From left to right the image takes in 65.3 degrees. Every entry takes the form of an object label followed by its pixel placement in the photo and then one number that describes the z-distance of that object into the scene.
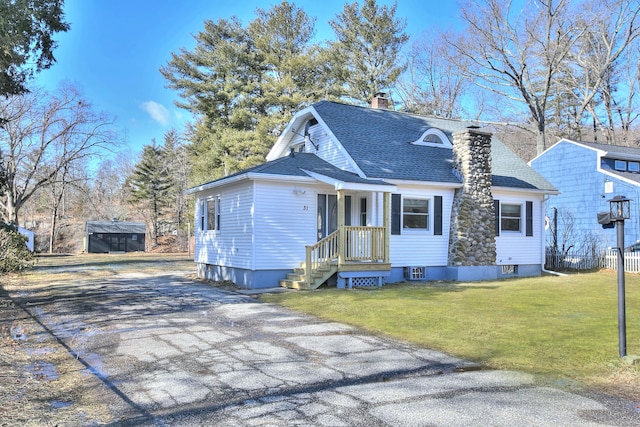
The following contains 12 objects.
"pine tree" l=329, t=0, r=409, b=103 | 33.22
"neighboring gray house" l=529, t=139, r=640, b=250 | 20.80
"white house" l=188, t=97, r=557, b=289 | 13.66
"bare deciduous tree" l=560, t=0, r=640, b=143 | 26.31
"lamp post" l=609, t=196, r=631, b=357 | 5.63
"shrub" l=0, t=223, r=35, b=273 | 16.64
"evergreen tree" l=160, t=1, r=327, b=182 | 30.30
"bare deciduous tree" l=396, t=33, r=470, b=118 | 33.47
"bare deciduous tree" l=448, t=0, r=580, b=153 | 24.48
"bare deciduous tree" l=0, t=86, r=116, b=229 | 27.95
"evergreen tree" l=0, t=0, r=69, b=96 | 9.36
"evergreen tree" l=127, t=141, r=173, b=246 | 47.53
